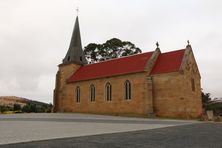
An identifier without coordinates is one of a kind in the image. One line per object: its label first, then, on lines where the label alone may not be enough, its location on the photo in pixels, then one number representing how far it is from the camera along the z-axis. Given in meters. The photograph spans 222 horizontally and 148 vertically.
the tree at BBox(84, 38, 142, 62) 51.72
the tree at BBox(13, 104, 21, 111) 61.58
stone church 28.78
